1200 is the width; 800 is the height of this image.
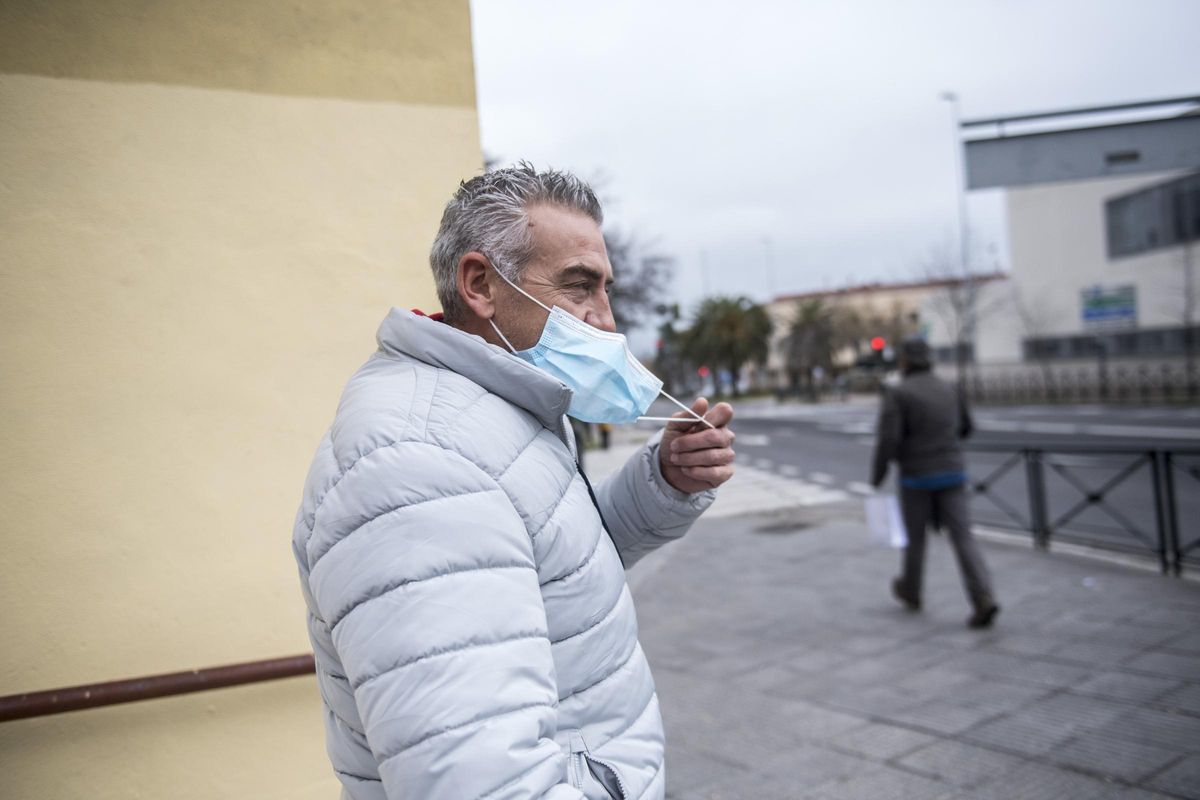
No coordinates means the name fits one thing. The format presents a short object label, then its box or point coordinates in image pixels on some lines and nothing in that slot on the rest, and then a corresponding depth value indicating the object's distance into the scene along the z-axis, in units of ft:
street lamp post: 127.85
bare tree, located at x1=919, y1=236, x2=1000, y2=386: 138.72
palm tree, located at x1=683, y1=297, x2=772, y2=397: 211.41
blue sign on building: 116.57
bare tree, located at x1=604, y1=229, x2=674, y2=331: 71.15
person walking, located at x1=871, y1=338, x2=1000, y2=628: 19.97
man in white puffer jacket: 3.68
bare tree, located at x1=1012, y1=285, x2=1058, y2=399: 130.82
